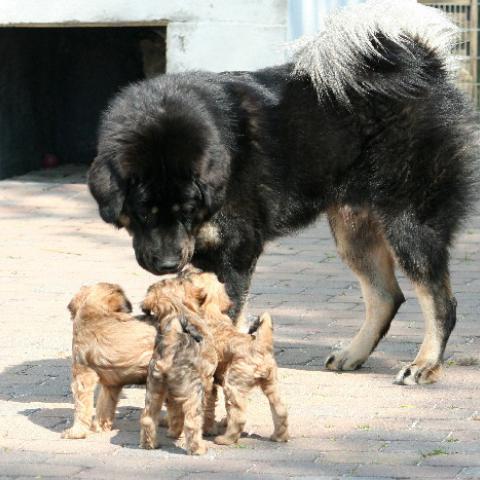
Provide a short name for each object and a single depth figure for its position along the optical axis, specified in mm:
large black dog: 10883
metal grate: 25500
